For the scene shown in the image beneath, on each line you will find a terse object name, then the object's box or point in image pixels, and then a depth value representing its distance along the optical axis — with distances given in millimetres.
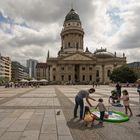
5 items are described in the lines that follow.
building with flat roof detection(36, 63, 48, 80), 96268
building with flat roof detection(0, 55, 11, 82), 75591
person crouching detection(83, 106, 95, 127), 5569
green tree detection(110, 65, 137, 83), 50219
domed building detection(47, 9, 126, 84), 63248
